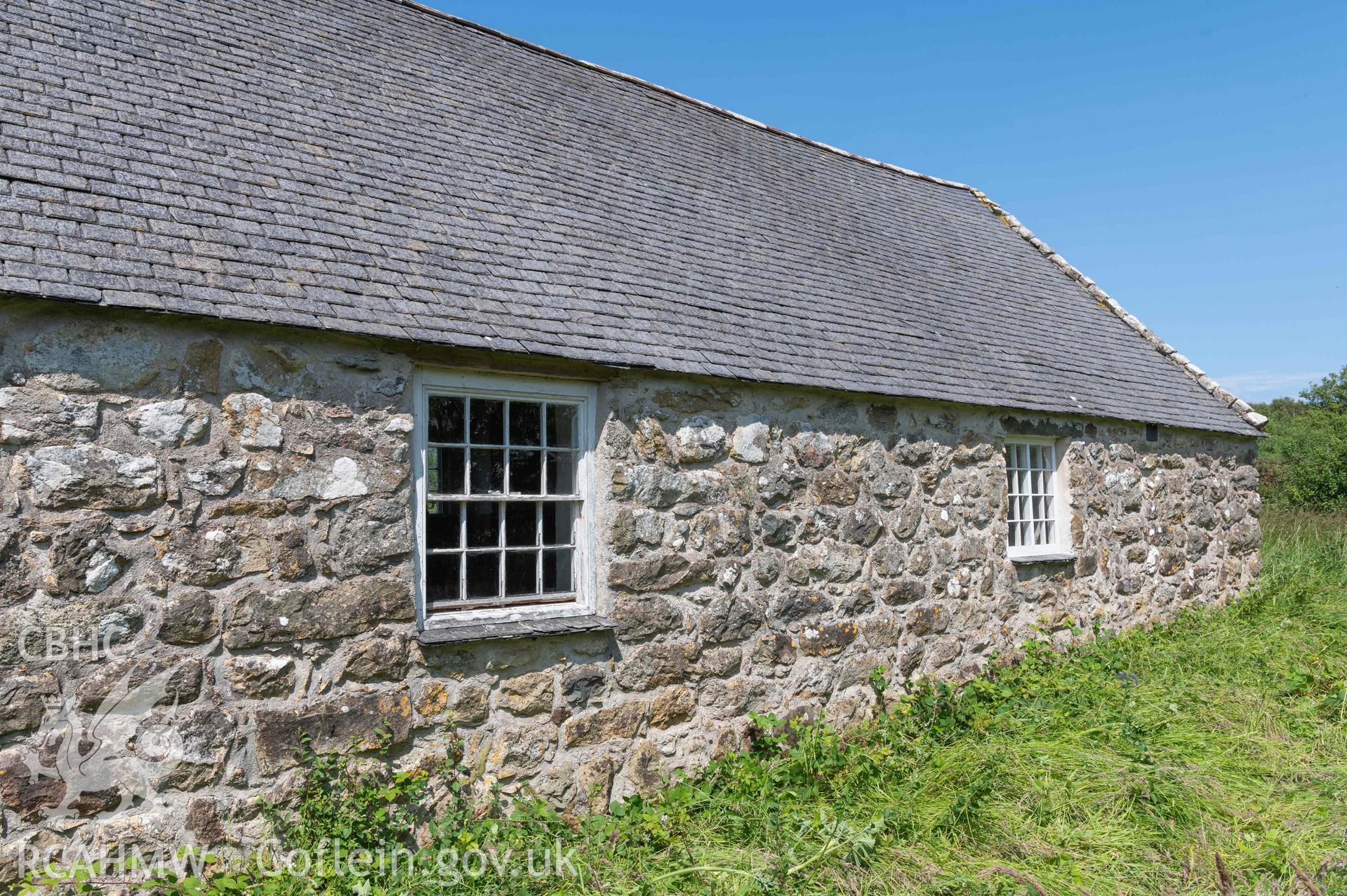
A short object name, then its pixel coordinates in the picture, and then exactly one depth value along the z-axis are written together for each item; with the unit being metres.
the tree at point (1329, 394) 33.81
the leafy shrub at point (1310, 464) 21.16
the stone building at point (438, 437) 3.97
